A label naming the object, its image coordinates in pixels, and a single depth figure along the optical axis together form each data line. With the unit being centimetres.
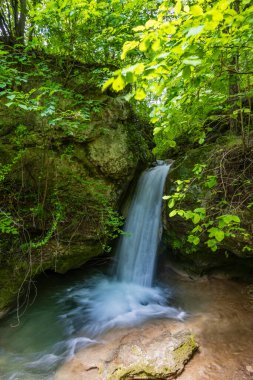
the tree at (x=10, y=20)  503
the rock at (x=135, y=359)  291
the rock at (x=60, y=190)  418
